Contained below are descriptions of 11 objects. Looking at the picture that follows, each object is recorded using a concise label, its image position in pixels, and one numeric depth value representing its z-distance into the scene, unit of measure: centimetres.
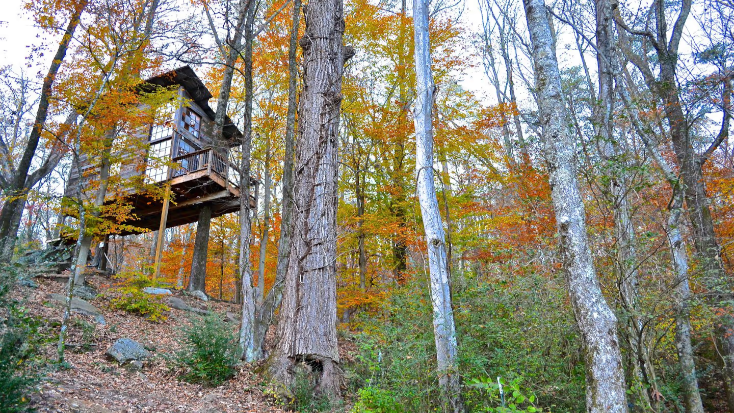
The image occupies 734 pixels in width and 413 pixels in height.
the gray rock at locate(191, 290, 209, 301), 1328
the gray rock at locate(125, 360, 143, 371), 616
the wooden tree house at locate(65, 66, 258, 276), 1388
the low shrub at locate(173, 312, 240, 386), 600
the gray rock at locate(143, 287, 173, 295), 1093
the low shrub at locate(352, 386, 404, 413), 475
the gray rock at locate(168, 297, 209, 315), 1133
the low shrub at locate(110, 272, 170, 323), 947
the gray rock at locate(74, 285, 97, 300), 983
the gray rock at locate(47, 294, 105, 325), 836
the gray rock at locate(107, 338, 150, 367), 635
